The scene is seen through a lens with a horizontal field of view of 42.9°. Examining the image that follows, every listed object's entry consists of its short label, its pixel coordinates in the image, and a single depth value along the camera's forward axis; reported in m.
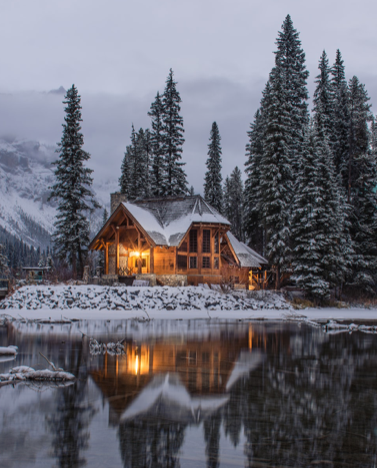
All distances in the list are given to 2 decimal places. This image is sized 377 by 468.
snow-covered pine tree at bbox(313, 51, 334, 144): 47.71
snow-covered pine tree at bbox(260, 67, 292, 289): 41.47
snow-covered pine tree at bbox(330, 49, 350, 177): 46.72
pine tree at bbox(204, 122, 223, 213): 60.06
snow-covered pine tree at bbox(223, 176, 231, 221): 74.79
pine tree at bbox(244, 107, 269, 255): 52.84
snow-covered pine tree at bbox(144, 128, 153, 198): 59.14
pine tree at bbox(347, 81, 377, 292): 42.62
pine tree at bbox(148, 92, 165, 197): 55.66
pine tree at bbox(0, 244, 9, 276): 60.60
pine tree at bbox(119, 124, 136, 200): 59.81
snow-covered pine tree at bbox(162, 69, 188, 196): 55.31
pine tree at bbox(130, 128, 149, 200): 59.42
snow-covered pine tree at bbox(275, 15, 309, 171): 49.38
